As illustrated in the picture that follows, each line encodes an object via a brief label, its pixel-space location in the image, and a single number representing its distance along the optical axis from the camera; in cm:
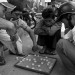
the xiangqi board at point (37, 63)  172
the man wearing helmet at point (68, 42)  155
